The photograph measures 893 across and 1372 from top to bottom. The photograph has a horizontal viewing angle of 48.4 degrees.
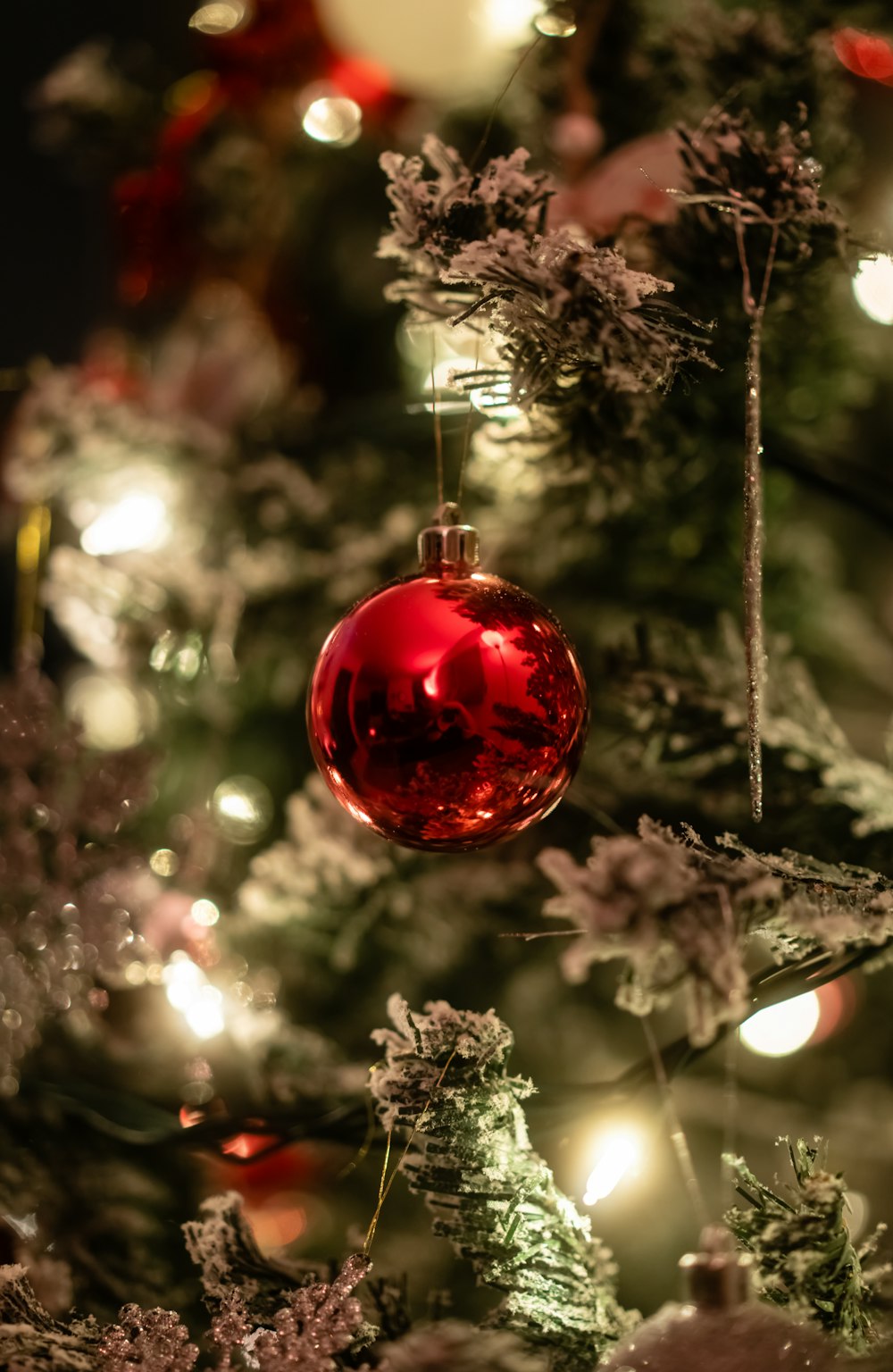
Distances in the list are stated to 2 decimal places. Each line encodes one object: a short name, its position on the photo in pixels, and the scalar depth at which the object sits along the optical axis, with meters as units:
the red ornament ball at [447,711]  0.43
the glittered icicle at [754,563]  0.43
